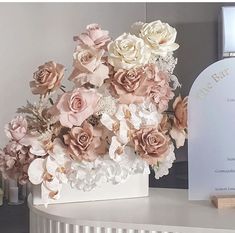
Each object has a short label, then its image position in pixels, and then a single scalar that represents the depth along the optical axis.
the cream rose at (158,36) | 1.11
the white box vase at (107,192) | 1.15
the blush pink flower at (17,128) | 1.11
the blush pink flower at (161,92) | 1.13
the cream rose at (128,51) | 1.07
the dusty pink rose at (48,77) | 1.12
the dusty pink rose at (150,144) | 1.08
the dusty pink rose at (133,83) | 1.08
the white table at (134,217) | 0.97
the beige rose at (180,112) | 1.15
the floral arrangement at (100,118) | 1.08
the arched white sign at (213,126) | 1.11
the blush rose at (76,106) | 1.06
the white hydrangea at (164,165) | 1.13
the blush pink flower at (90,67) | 1.09
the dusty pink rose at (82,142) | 1.08
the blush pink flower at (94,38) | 1.11
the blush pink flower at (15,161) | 1.12
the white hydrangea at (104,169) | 1.11
